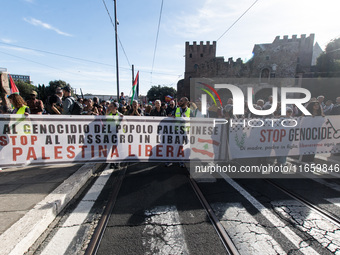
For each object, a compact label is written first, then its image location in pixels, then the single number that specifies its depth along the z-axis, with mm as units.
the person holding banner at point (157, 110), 6859
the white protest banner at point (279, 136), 5176
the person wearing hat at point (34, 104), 5508
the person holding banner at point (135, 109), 6001
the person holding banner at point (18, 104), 4566
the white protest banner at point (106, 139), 4309
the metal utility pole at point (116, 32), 11805
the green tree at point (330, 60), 34094
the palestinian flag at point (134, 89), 11769
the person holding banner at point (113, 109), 5289
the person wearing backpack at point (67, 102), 5230
